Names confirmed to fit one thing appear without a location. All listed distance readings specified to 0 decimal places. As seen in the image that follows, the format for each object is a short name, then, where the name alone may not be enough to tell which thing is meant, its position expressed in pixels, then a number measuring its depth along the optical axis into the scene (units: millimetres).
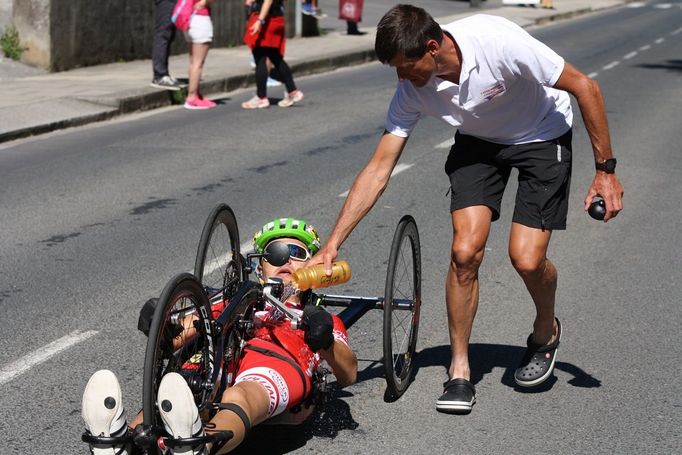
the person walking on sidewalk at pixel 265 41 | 14484
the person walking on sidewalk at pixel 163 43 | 15055
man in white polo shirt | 4609
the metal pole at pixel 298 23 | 24688
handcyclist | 3607
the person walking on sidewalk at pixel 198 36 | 14461
